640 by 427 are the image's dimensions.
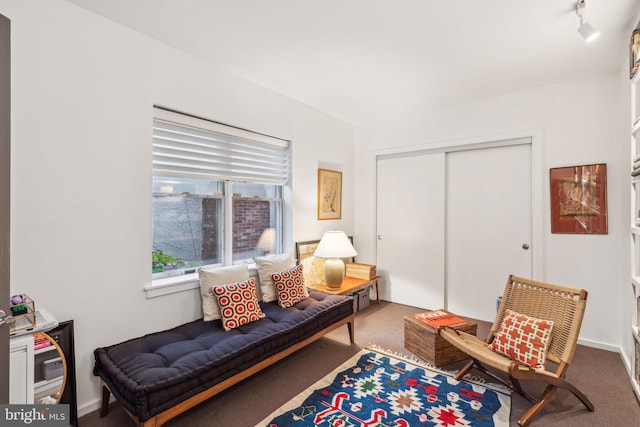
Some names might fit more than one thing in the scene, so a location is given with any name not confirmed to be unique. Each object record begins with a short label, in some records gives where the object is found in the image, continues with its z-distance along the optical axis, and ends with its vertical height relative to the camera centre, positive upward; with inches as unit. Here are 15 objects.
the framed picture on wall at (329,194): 157.6 +11.4
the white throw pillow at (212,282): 98.1 -21.2
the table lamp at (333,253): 138.9 -16.5
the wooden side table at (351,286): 140.0 -32.7
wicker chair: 74.9 -32.9
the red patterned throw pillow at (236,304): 93.7 -27.1
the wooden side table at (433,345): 101.2 -42.3
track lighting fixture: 75.7 +45.9
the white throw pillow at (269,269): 117.0 -20.2
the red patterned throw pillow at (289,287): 113.1 -26.0
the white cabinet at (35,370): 53.2 -29.5
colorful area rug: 75.1 -48.2
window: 100.0 +8.3
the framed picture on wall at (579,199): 115.7 +6.7
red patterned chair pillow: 83.1 -33.3
